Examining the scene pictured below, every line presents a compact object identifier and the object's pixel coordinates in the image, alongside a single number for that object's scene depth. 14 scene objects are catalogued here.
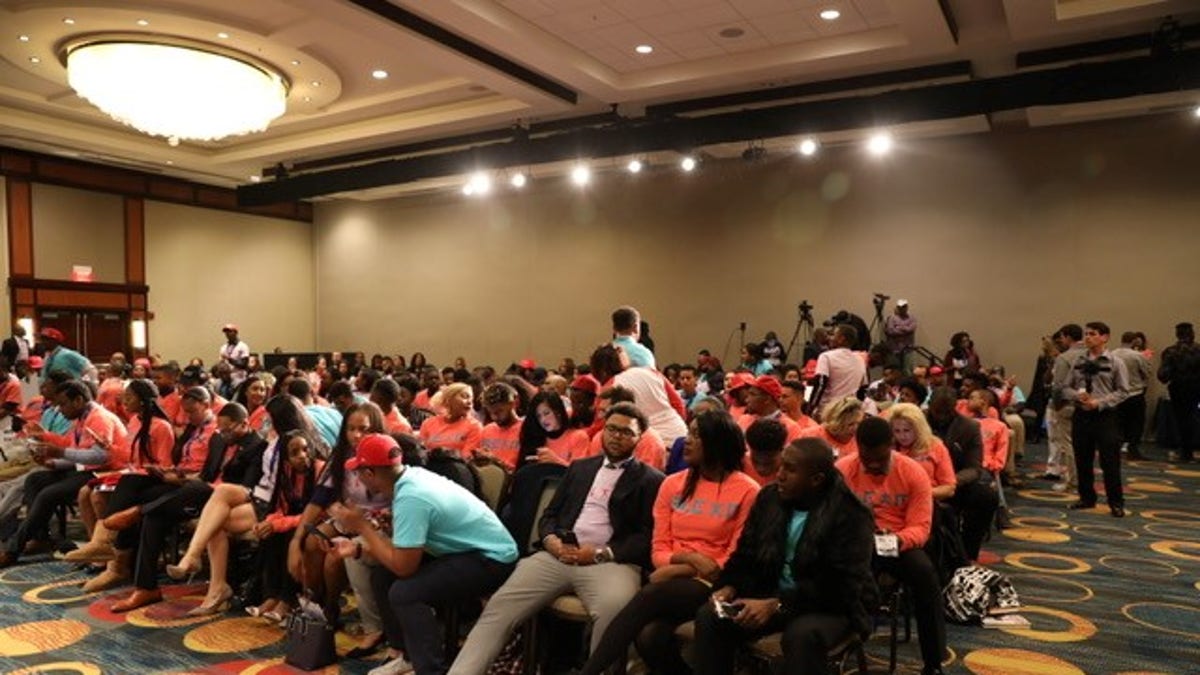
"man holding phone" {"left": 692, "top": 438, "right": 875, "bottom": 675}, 2.66
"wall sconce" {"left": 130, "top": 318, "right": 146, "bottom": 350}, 14.05
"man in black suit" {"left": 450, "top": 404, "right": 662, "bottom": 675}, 3.08
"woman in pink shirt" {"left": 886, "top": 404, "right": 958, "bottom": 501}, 3.99
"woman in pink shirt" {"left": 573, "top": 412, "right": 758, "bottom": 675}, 2.89
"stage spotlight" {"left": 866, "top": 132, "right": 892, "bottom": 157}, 9.74
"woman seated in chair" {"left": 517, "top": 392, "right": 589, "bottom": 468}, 4.41
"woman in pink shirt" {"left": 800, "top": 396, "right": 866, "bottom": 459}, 4.34
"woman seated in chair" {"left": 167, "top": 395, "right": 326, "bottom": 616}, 4.27
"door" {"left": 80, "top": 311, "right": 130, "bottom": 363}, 13.45
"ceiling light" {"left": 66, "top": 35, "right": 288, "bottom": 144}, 8.14
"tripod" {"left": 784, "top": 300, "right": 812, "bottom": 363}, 11.88
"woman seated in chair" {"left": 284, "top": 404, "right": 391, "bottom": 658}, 3.91
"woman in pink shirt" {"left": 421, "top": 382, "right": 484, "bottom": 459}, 5.16
